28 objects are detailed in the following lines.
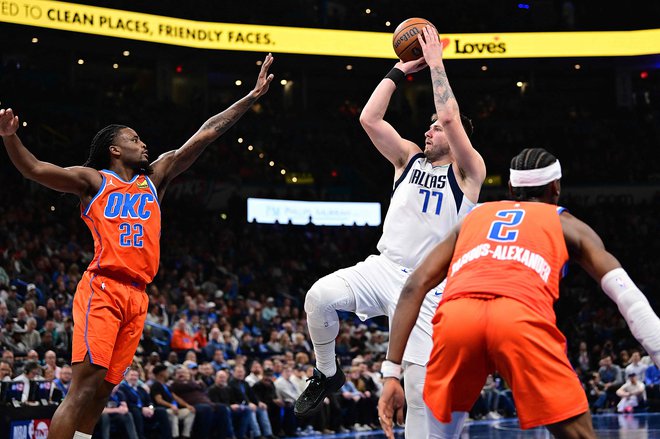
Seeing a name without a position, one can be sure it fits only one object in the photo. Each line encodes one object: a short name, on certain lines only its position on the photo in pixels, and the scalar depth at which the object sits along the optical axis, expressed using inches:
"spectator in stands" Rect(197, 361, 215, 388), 587.5
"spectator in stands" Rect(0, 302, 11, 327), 561.0
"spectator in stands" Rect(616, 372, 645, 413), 767.7
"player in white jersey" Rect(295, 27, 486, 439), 239.5
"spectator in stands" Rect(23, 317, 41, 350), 557.3
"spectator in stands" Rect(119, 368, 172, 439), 519.8
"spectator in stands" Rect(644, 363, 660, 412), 784.3
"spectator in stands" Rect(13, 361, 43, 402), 478.9
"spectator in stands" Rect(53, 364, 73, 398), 486.0
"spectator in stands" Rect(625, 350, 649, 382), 774.5
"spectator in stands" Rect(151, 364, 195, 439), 539.2
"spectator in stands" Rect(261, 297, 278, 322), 798.2
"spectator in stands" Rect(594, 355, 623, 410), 799.1
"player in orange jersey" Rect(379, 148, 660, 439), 156.1
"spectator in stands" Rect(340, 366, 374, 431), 660.1
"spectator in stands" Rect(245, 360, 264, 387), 615.8
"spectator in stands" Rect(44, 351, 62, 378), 495.2
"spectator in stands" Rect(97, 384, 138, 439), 507.1
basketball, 261.3
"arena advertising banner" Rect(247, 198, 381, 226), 1091.9
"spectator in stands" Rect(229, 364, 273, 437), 587.5
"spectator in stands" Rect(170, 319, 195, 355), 645.9
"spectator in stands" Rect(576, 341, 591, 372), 847.7
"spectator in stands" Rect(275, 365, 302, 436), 617.0
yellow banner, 935.7
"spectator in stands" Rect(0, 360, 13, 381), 477.4
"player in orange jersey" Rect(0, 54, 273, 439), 235.0
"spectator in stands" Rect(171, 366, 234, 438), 554.3
